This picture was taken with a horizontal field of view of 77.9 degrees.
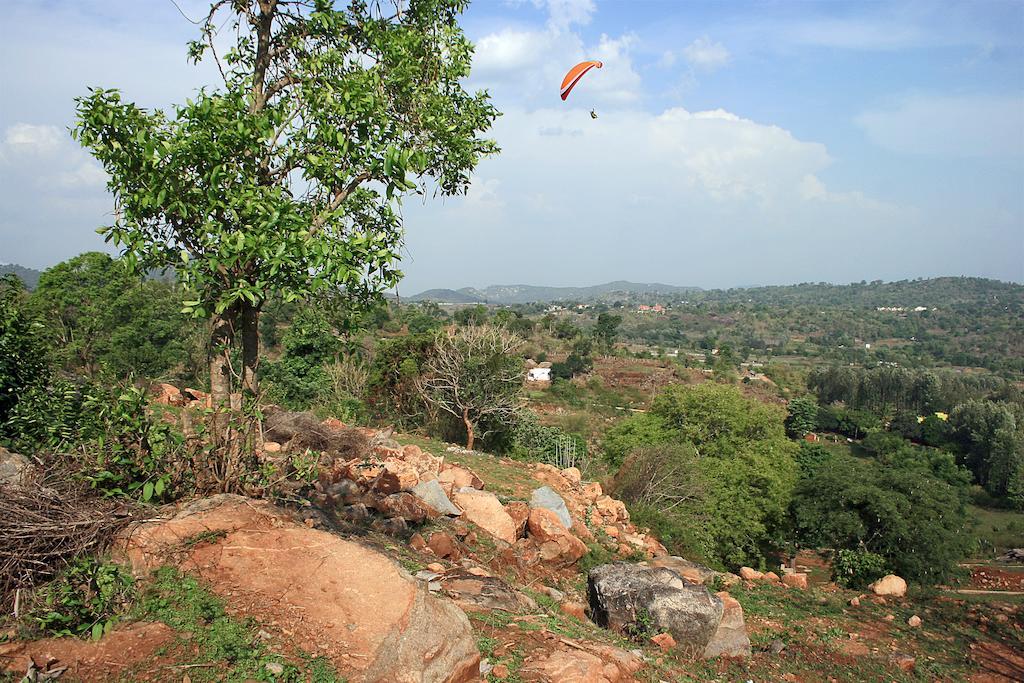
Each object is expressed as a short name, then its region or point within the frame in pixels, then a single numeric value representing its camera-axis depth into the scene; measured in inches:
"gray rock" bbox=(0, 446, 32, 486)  176.9
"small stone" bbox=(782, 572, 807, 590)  575.4
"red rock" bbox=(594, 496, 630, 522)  542.6
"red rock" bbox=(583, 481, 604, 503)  559.7
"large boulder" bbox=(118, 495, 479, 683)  158.6
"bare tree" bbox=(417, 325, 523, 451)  850.8
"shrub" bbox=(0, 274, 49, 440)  274.8
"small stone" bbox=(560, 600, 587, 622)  288.8
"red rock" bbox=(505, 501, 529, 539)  378.6
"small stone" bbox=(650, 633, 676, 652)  275.3
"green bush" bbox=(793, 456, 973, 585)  768.3
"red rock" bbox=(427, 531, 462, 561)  291.7
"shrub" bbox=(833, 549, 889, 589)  721.0
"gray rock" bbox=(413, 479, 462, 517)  351.5
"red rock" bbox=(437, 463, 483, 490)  416.3
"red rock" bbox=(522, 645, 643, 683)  176.6
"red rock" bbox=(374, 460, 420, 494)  353.1
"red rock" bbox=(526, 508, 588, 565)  371.2
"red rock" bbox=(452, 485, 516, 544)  360.2
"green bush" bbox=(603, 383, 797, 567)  819.4
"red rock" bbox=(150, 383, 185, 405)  548.1
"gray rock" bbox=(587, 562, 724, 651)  284.0
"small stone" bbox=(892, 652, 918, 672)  358.0
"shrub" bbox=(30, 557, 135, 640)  146.0
